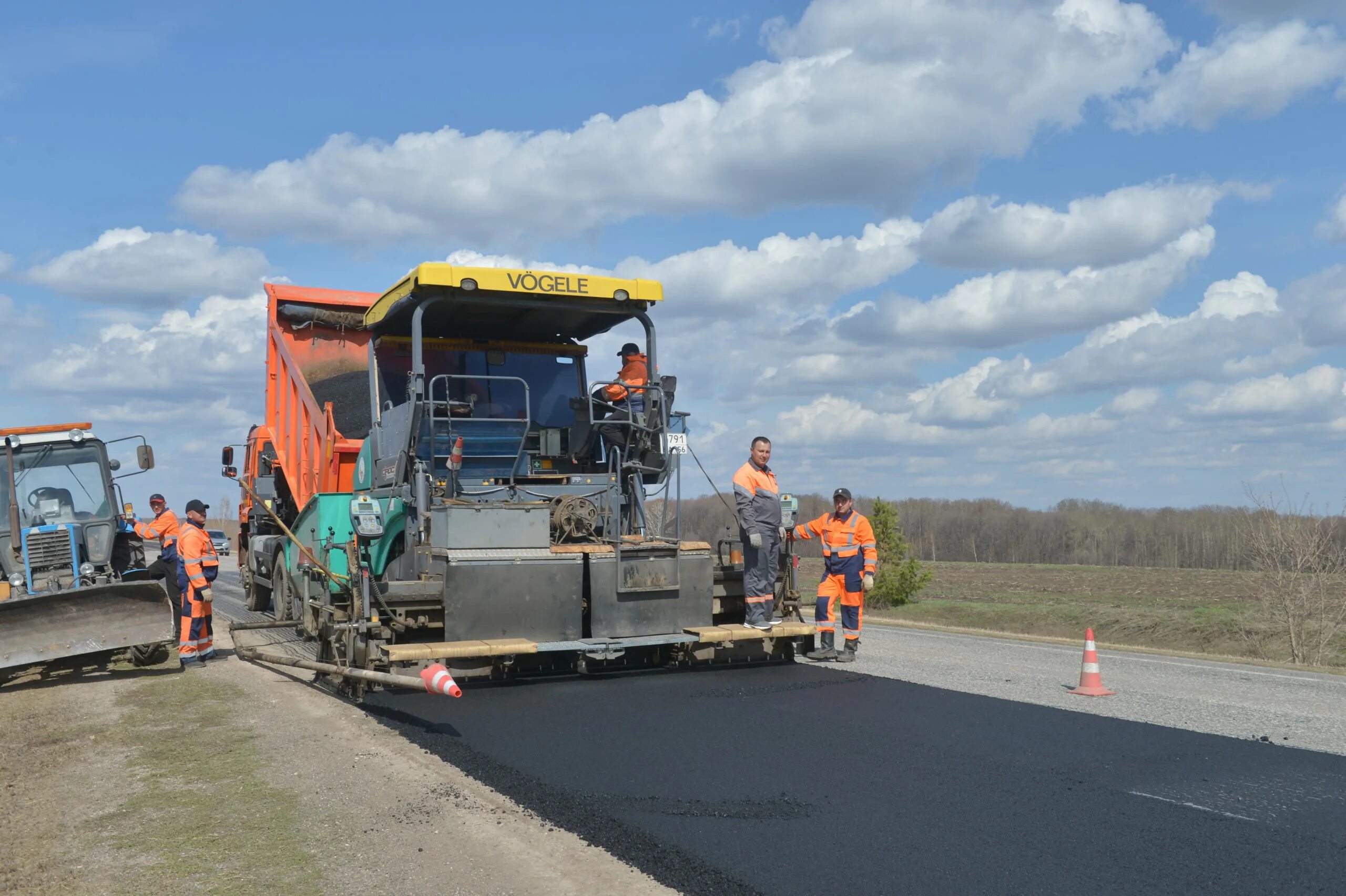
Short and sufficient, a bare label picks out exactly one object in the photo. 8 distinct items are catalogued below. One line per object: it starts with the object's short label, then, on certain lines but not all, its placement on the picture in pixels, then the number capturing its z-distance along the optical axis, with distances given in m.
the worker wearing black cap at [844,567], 8.71
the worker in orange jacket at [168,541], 10.05
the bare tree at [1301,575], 17.55
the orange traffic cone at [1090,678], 7.62
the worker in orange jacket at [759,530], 7.89
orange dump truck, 9.92
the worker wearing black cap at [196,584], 9.48
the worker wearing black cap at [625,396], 8.16
